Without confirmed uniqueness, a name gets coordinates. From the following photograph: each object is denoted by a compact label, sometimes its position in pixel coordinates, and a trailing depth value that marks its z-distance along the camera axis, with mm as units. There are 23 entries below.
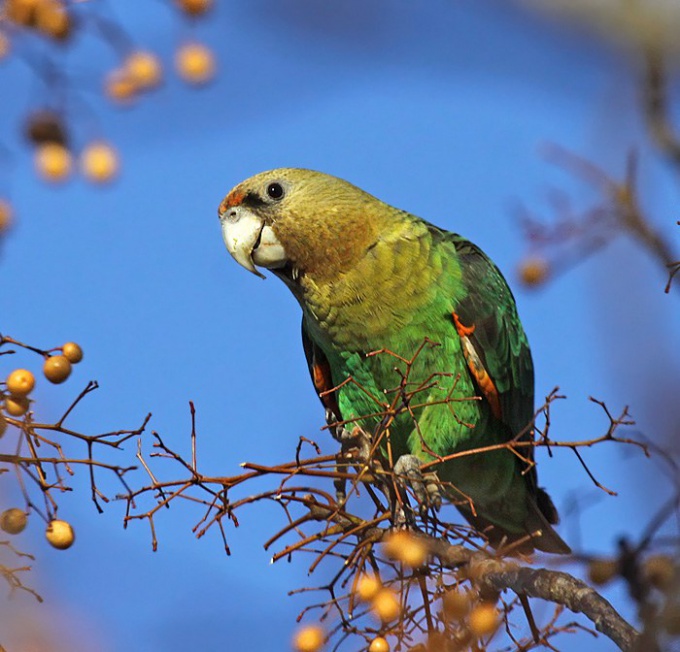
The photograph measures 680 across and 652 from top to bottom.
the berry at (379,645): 6281
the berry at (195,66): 7309
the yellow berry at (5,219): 7309
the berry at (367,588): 6473
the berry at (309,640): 6625
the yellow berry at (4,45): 6398
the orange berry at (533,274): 9594
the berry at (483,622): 6387
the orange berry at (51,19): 6492
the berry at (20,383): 5781
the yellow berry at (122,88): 7113
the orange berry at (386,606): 6359
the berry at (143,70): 7254
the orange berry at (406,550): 6430
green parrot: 9703
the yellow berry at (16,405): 5758
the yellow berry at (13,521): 5547
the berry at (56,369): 6191
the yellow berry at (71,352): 6383
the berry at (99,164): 7520
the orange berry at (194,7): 7164
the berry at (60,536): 5875
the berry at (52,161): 7176
